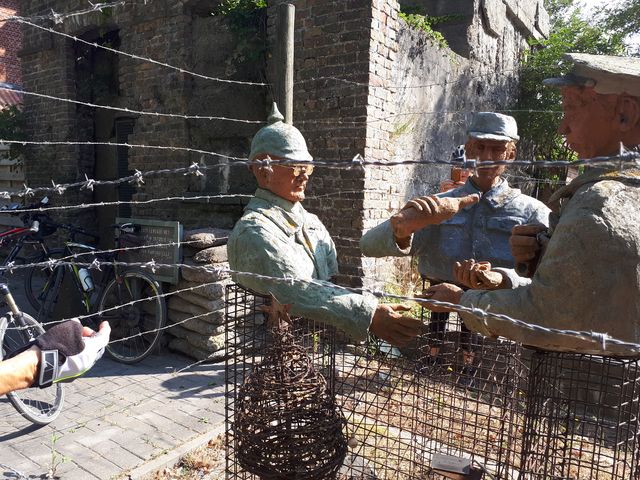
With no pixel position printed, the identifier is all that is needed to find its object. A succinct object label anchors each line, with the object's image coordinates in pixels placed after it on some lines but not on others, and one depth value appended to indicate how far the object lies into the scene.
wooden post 4.27
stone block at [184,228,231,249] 4.52
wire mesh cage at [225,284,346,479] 2.13
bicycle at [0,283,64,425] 3.46
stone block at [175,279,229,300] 4.44
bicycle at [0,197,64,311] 5.78
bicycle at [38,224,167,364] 4.77
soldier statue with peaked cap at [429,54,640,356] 1.31
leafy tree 8.12
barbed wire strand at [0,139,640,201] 1.19
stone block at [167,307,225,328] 4.47
